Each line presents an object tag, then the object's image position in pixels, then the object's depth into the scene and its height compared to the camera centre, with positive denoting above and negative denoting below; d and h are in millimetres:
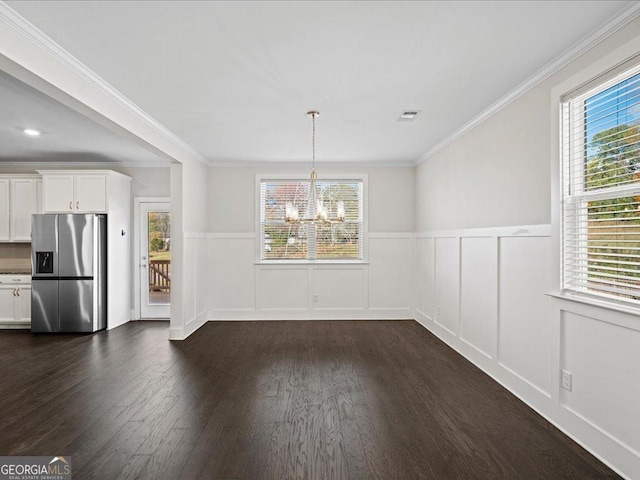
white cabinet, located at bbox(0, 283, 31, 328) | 6180 -1003
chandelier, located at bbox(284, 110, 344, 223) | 4379 +270
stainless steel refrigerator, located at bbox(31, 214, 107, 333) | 5973 -545
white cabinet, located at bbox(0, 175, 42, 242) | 6309 +491
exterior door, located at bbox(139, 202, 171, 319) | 6918 -388
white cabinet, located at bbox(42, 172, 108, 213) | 6148 +673
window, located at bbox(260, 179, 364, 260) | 6895 +193
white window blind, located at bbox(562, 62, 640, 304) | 2400 +314
